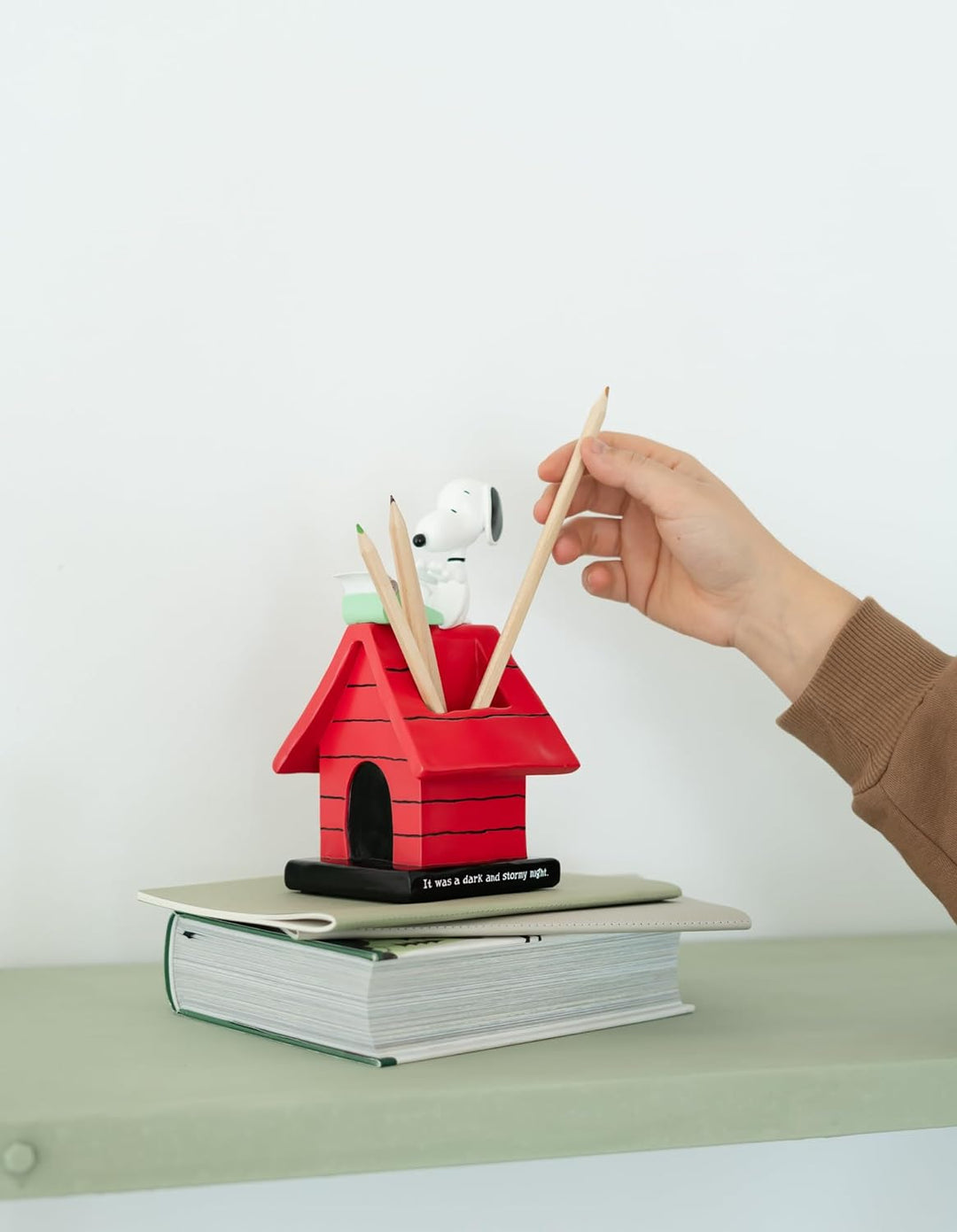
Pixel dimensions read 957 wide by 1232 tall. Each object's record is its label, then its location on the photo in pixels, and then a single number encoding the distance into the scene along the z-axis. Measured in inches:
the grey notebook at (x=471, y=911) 42.6
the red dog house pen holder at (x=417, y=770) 44.4
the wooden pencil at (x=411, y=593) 44.9
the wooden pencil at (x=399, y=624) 44.6
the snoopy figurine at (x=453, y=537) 46.3
